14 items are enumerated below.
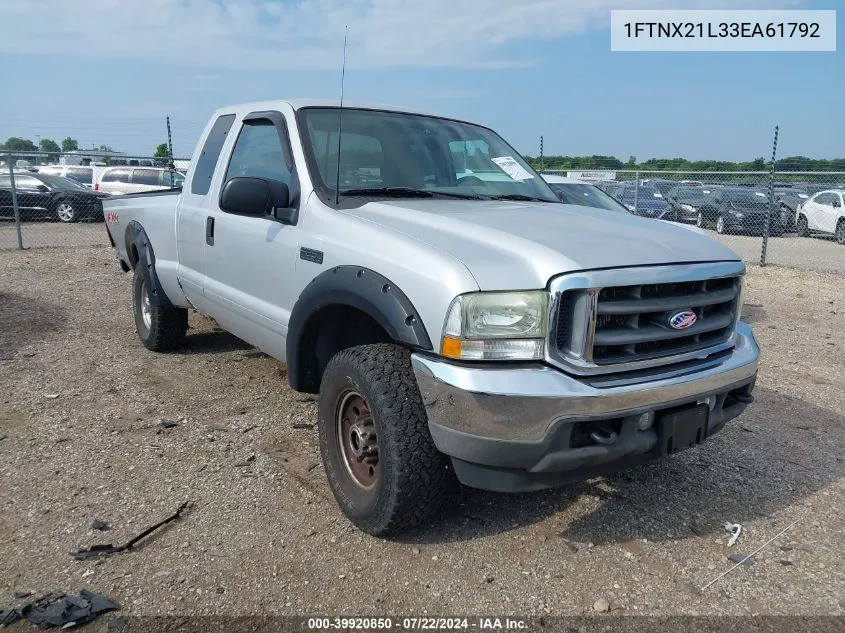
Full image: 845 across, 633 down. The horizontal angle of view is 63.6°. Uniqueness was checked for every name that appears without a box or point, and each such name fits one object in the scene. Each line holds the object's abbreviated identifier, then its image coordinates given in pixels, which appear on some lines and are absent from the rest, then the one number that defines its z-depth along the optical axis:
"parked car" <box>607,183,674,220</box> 17.27
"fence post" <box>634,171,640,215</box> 15.43
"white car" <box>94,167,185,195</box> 18.42
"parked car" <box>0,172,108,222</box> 17.66
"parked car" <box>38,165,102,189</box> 23.63
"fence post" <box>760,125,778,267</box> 12.19
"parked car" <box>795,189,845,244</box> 16.70
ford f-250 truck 2.48
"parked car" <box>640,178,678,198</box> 16.58
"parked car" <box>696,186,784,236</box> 16.83
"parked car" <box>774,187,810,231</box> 17.37
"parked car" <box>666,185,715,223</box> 18.12
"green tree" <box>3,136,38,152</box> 35.53
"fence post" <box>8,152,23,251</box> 12.21
